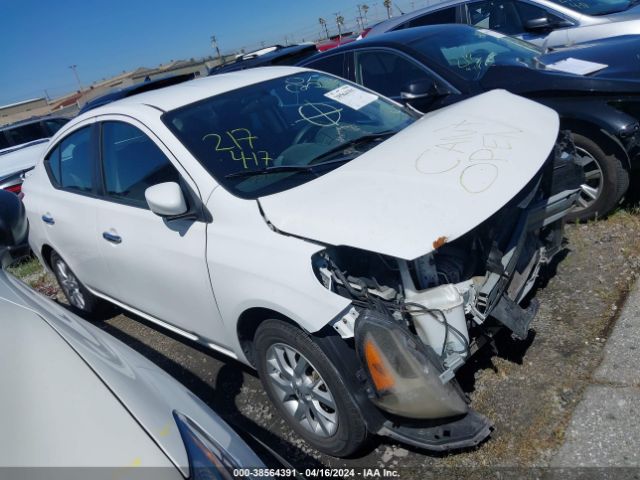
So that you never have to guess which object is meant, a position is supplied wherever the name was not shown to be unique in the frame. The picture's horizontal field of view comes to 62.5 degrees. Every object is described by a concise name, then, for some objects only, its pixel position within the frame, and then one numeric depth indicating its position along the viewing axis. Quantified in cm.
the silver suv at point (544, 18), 573
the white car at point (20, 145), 797
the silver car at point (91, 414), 138
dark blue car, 369
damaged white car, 215
